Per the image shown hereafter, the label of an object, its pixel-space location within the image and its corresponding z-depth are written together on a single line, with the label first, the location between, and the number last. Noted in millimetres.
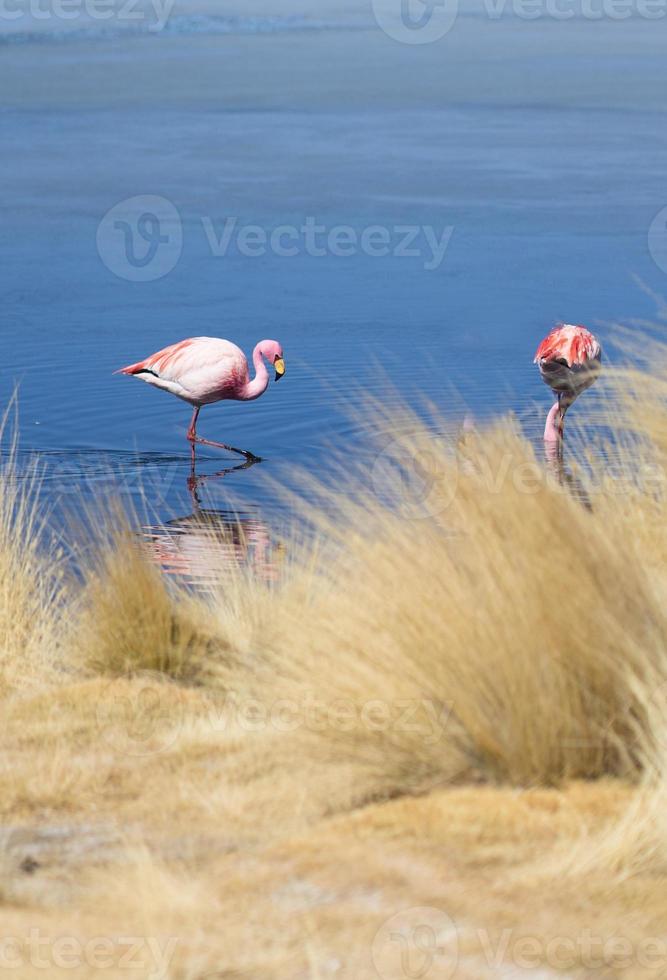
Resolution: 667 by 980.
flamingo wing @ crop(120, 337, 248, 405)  23031
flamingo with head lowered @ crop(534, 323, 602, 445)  21781
